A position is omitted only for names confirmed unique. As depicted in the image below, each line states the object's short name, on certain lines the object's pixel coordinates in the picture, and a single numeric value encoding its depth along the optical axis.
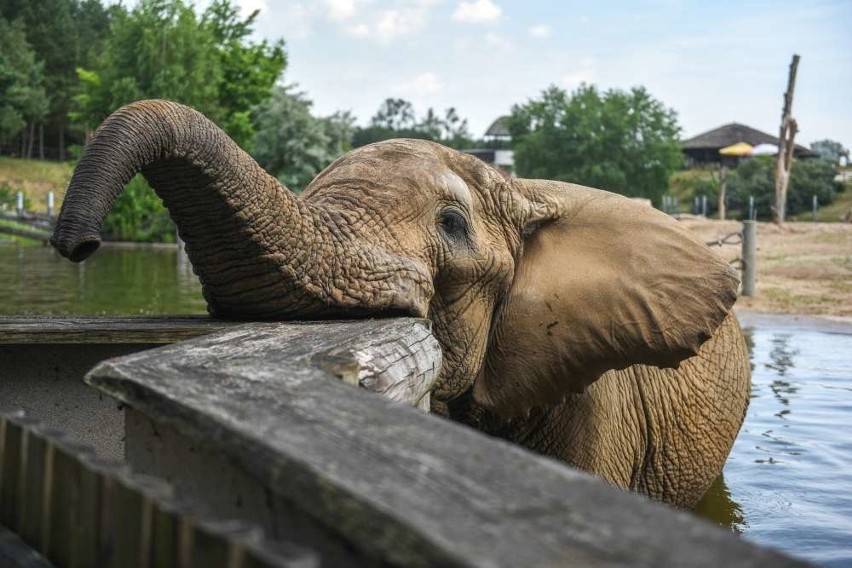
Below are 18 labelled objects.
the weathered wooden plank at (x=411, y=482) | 1.33
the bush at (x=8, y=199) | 50.08
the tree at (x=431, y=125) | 118.12
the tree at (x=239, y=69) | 57.94
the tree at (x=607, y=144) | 56.84
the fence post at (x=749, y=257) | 17.84
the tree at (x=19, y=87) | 59.94
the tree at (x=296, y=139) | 46.50
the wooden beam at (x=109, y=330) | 3.56
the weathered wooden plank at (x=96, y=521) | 1.38
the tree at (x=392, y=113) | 138.38
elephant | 3.51
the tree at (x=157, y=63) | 52.84
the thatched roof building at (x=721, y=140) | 65.31
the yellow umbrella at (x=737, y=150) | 50.88
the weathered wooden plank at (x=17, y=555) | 1.94
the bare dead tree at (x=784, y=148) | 36.50
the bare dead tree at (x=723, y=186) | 45.77
